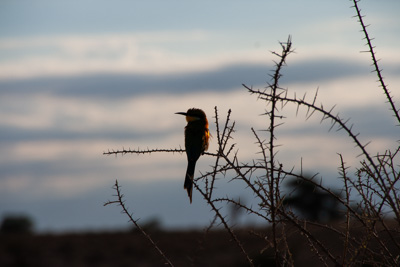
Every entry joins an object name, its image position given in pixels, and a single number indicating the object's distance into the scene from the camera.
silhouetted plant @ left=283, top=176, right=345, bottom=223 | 59.16
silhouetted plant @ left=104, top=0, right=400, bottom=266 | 5.94
